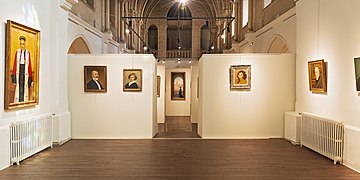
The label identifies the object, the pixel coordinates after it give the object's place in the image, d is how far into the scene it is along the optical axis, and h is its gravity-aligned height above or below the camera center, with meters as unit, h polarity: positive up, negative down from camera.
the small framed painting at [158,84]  15.97 +0.29
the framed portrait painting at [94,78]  9.91 +0.36
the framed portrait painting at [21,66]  6.48 +0.52
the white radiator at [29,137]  6.66 -1.07
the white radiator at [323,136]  6.86 -1.06
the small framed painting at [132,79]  9.94 +0.33
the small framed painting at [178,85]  20.34 +0.31
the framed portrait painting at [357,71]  6.23 +0.36
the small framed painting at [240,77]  10.00 +0.40
